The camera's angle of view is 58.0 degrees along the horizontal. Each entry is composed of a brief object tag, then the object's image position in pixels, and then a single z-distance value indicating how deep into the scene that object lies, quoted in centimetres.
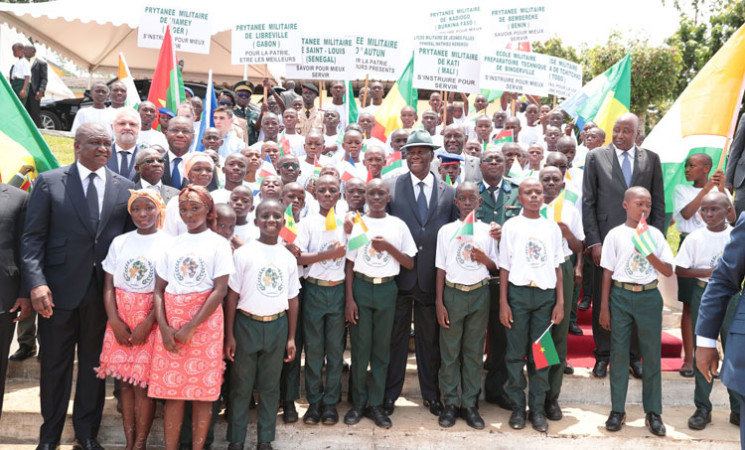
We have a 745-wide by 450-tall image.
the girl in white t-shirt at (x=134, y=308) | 457
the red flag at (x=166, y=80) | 854
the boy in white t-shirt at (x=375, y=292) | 529
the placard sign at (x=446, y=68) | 930
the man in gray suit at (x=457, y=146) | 686
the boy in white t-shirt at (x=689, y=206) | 625
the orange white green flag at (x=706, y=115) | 659
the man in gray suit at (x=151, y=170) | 525
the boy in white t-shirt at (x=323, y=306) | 525
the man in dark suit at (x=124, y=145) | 579
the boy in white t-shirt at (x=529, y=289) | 530
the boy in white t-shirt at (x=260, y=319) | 473
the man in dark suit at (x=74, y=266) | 462
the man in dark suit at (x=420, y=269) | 553
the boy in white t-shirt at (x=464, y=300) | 534
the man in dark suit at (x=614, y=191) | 613
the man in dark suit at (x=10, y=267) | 466
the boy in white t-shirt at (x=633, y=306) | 545
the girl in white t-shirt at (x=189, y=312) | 446
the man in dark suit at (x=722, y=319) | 325
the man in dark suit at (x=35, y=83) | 1362
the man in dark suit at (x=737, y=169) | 705
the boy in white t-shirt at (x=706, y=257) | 562
